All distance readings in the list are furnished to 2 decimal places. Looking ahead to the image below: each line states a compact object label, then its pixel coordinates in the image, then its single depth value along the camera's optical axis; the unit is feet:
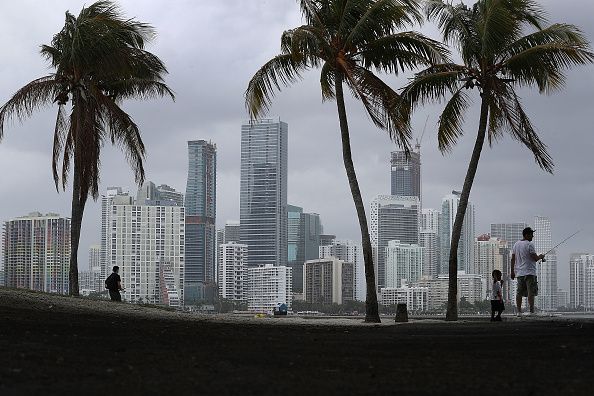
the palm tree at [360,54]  68.13
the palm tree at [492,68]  69.46
